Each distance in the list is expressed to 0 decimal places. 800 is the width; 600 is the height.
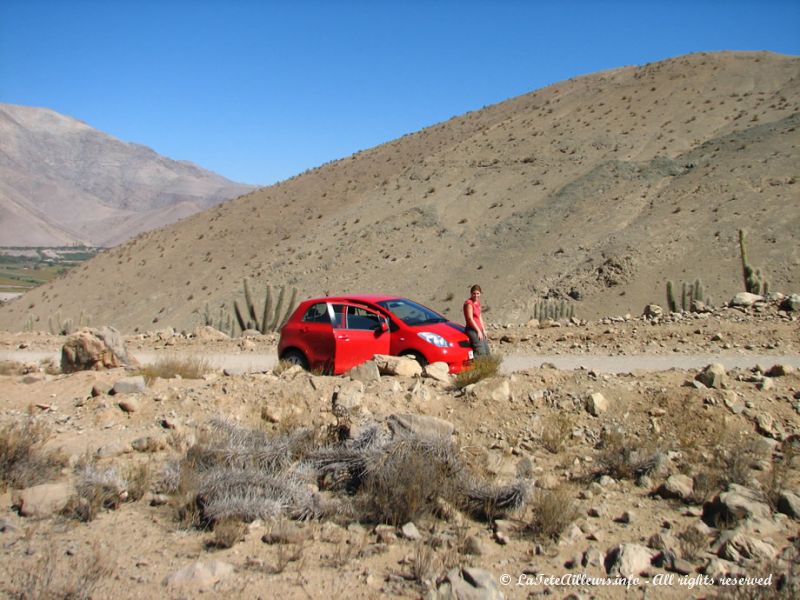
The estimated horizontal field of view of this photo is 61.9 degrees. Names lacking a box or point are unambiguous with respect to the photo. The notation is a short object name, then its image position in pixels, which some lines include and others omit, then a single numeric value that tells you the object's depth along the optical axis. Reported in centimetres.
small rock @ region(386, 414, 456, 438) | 700
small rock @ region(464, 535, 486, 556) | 520
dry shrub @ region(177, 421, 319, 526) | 576
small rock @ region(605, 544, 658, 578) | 488
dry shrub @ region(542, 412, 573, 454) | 736
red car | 1050
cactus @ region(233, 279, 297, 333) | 2433
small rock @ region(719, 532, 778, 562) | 493
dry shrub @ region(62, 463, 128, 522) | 579
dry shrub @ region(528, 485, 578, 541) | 543
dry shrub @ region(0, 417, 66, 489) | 640
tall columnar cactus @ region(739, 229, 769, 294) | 2066
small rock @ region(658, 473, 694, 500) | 610
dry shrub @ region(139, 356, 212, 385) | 1014
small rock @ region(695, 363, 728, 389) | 802
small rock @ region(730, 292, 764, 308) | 1608
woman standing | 1100
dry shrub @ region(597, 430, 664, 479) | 658
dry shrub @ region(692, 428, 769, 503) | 615
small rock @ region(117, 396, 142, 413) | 835
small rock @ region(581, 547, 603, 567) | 500
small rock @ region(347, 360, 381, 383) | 890
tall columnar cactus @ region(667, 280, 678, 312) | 2020
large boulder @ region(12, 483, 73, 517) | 580
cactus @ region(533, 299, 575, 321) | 2259
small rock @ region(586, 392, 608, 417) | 782
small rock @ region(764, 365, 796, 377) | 846
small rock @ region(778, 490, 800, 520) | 558
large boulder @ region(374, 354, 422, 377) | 926
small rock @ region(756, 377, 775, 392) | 801
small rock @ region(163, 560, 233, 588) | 471
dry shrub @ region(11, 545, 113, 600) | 431
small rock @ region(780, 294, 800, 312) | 1485
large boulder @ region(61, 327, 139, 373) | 1142
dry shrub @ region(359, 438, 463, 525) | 576
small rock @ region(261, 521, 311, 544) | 533
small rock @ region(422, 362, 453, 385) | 913
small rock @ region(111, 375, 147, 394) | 883
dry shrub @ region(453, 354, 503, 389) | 889
